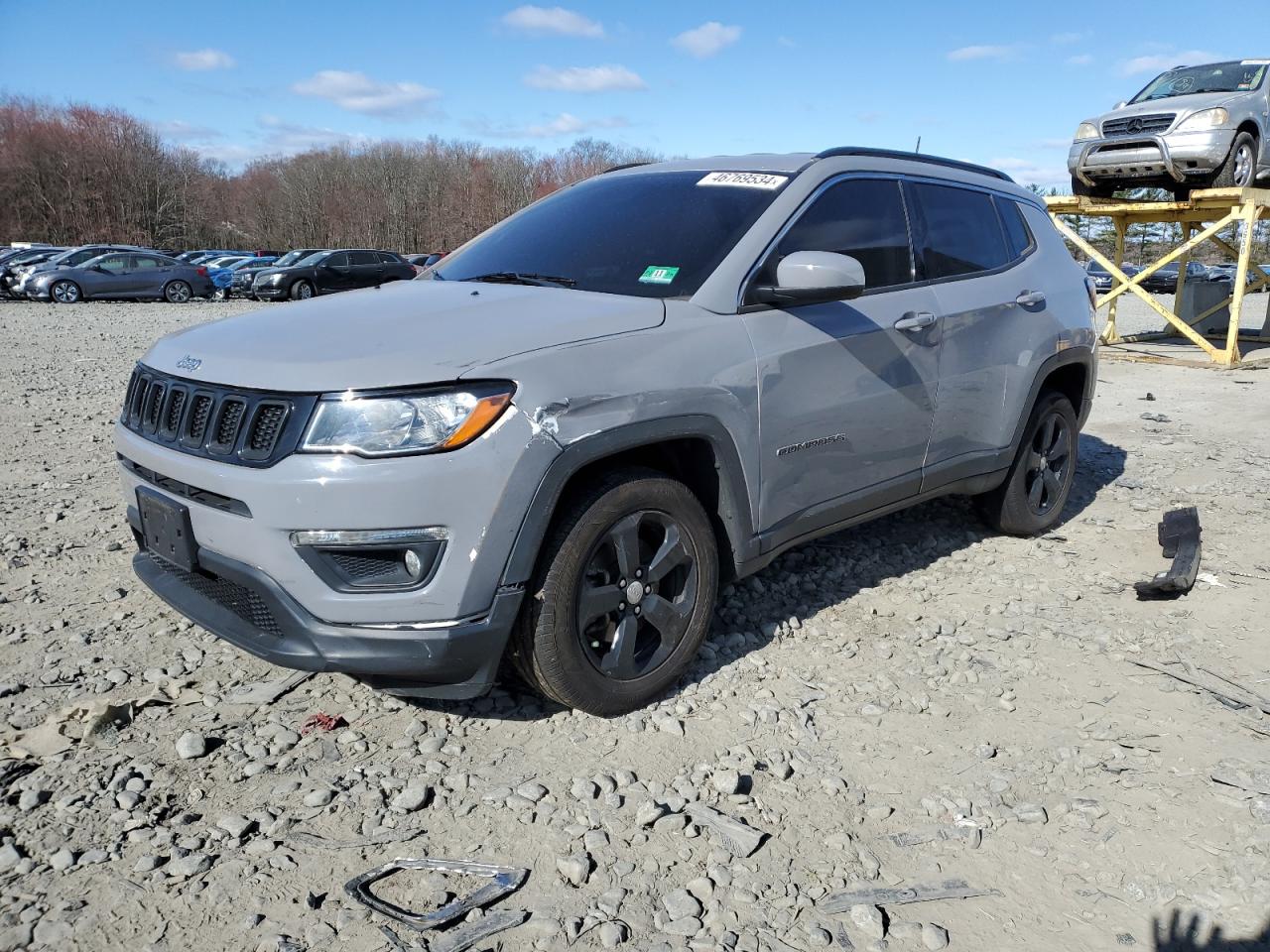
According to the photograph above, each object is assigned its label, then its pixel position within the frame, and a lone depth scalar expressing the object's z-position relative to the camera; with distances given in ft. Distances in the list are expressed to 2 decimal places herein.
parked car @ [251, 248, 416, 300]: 87.30
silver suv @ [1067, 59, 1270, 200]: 38.58
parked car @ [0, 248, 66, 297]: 82.58
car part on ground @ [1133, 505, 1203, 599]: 14.37
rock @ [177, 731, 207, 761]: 9.75
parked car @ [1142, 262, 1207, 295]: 111.34
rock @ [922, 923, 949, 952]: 7.44
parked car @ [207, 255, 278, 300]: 96.05
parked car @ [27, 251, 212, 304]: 81.15
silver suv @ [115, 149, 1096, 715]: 8.76
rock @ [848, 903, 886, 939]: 7.55
